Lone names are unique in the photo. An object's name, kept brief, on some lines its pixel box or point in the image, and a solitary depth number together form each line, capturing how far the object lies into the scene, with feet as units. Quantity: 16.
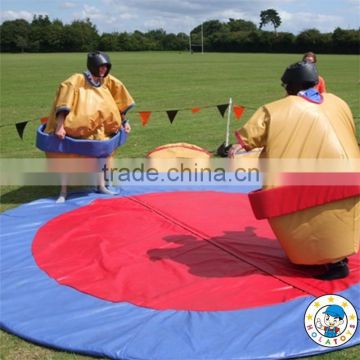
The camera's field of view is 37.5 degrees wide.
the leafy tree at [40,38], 251.80
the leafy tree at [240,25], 320.91
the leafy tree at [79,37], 255.70
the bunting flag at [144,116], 27.25
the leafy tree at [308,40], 218.38
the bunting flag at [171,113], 28.18
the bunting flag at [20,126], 24.21
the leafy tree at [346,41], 203.01
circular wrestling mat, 10.77
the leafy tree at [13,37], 244.22
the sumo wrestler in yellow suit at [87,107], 19.26
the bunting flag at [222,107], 29.09
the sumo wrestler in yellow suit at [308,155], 12.15
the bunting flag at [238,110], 29.66
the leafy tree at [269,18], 334.44
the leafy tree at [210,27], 323.20
